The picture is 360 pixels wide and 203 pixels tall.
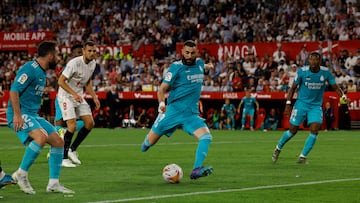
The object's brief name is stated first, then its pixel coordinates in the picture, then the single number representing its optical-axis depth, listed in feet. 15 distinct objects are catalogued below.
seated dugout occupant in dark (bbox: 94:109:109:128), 127.65
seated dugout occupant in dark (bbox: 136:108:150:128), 124.77
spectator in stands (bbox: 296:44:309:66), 115.75
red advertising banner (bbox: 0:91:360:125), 111.14
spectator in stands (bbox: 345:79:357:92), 110.32
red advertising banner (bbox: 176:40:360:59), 116.26
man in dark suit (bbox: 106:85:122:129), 124.57
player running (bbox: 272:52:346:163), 56.90
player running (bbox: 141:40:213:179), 45.73
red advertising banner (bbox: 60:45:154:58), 141.28
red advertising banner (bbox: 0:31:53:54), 157.79
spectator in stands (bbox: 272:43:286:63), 119.75
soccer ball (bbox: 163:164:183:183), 42.68
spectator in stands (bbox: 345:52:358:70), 112.98
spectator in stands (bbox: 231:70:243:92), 120.16
